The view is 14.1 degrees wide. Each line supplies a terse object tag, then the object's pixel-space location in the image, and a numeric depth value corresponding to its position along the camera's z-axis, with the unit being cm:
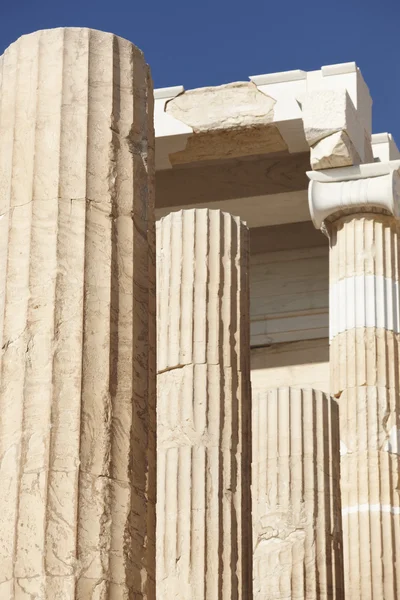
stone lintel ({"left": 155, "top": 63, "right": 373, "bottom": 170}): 2166
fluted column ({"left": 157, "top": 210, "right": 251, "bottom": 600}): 1463
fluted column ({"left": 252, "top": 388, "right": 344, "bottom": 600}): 1744
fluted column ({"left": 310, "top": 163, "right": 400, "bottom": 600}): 1927
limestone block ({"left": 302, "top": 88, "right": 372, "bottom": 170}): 2152
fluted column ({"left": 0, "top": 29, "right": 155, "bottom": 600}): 884
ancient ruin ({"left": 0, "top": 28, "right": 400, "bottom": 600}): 908
